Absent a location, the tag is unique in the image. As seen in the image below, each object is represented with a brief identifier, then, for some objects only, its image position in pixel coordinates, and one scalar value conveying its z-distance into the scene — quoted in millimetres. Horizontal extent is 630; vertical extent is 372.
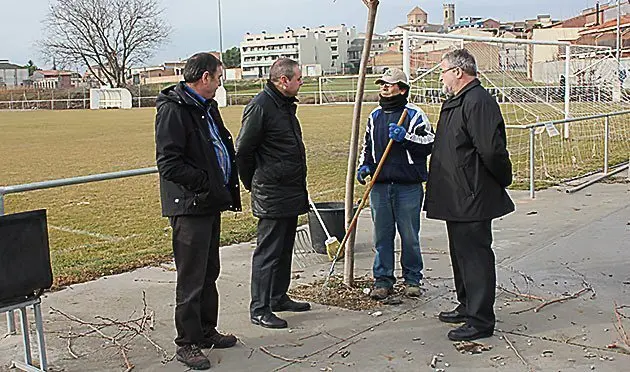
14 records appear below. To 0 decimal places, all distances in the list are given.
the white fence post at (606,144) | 13220
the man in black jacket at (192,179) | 4406
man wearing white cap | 5711
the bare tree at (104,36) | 74750
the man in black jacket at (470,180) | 4758
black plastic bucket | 7336
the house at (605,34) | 45344
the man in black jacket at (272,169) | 5324
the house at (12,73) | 121306
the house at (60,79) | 89125
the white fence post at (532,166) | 10375
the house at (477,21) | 105088
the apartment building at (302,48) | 98625
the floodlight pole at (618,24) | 36531
